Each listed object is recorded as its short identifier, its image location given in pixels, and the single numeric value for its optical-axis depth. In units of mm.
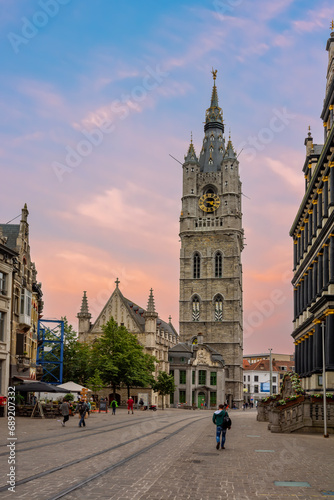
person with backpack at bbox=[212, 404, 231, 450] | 18391
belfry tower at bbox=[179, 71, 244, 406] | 109688
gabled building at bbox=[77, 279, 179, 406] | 89875
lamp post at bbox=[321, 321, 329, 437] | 25436
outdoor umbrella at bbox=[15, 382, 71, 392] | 36250
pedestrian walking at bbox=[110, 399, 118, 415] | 48519
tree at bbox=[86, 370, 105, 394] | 58244
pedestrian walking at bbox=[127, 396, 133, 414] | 50791
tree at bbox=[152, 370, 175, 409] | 80062
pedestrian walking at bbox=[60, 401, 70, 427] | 28875
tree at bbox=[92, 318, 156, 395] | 65625
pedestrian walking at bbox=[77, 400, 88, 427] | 28764
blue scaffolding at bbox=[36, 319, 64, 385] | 53462
